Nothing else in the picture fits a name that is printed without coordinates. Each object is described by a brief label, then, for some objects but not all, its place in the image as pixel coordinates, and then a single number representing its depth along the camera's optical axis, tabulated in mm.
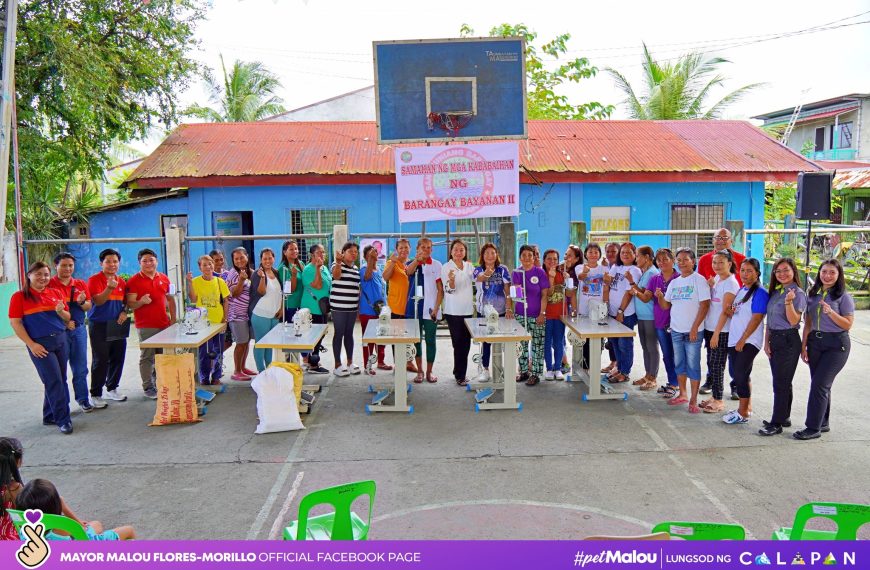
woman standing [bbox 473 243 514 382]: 7797
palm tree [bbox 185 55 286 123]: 21281
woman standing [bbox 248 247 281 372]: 8008
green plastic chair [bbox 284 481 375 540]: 3242
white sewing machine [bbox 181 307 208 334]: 7453
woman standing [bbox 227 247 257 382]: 8000
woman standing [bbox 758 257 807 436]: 6070
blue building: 13055
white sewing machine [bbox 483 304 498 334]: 7311
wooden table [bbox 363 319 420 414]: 7027
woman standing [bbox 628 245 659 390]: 7555
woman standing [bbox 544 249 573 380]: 7969
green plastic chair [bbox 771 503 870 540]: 3084
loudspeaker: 9250
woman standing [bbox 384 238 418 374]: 8031
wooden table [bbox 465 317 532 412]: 7039
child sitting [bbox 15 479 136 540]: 3270
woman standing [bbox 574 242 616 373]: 7984
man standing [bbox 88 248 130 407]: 7227
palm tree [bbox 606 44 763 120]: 18844
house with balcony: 26609
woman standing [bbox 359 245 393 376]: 8273
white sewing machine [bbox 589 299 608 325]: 7523
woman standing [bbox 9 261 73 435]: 6425
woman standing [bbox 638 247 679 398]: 7391
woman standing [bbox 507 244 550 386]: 7836
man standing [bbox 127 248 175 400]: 7539
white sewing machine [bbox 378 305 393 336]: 7215
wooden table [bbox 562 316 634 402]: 7234
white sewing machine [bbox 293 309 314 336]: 7434
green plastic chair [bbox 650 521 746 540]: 2963
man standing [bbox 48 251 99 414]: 6754
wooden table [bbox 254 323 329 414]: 6996
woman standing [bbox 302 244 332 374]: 8328
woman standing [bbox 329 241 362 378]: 8156
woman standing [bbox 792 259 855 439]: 5945
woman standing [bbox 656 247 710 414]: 6914
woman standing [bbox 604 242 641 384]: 7805
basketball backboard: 8320
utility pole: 5758
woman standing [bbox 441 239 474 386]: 7891
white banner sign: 8305
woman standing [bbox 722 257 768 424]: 6391
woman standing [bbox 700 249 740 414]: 6711
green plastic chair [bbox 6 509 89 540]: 3070
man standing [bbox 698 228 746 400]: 7621
